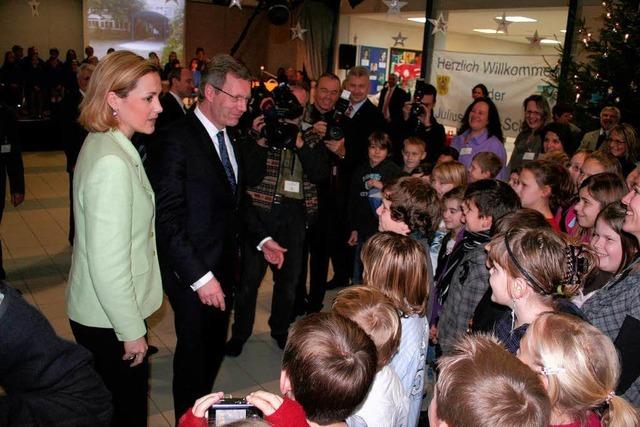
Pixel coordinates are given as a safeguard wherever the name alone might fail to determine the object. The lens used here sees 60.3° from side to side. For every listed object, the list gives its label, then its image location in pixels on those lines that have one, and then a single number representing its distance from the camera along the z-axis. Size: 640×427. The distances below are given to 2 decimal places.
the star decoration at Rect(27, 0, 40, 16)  11.93
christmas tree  5.52
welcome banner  7.18
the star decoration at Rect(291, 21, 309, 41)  11.86
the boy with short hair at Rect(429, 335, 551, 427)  1.19
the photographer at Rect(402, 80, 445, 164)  4.89
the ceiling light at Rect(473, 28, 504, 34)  12.82
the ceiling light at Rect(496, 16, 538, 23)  9.78
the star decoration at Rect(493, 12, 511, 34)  8.23
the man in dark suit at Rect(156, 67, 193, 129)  5.01
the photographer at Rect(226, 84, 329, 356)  3.23
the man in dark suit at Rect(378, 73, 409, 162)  4.95
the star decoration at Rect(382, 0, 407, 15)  8.15
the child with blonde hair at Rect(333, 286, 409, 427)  1.63
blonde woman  1.79
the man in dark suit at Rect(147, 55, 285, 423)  2.22
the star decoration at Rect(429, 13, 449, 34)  8.23
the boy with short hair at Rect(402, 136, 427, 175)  4.07
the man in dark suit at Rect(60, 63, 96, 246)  4.87
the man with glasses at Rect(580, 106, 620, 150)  5.21
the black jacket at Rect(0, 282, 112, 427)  0.91
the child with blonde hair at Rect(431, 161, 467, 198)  3.45
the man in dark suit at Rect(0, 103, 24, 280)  4.17
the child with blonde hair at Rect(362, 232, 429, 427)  2.02
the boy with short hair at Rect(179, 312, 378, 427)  1.28
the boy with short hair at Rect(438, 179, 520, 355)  2.41
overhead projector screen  14.27
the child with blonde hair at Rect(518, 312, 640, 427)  1.36
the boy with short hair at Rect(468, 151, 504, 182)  3.67
